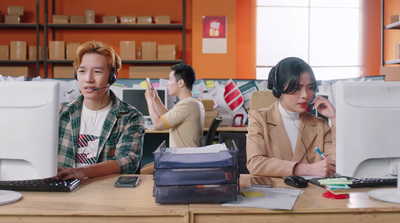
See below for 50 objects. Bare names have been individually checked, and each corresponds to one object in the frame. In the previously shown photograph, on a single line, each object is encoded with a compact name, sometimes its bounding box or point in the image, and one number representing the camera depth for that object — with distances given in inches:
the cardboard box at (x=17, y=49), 224.8
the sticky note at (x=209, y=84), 155.5
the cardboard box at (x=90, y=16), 228.2
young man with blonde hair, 67.4
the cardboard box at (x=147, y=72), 226.5
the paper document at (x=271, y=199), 43.0
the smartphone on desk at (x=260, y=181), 52.8
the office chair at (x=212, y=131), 123.3
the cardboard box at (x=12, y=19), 228.9
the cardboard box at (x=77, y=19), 227.8
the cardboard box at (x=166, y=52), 224.4
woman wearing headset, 67.9
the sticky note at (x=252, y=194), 47.6
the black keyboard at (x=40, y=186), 49.5
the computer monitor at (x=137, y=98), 149.8
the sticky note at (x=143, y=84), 153.8
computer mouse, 52.3
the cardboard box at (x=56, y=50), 224.8
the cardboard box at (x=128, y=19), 227.3
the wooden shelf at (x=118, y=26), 228.4
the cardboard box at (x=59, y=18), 226.5
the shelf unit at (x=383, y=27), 188.2
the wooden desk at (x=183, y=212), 41.1
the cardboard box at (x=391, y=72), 149.5
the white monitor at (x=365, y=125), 44.3
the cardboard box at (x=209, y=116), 146.8
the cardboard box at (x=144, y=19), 227.6
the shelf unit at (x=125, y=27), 226.8
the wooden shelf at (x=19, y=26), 228.2
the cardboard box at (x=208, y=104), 147.6
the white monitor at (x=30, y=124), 44.0
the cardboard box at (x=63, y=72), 224.2
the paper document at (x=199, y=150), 49.4
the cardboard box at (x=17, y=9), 230.4
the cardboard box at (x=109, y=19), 227.6
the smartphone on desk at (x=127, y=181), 52.4
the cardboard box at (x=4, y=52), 223.5
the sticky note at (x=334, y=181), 53.6
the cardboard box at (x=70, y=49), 223.6
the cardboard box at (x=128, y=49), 224.8
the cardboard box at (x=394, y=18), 188.5
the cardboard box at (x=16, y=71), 223.1
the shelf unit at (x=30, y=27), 225.9
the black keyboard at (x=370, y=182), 52.6
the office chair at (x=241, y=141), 88.1
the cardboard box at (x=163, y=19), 228.4
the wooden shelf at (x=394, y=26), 185.5
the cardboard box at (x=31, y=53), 227.9
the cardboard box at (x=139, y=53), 228.2
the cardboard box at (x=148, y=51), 224.8
